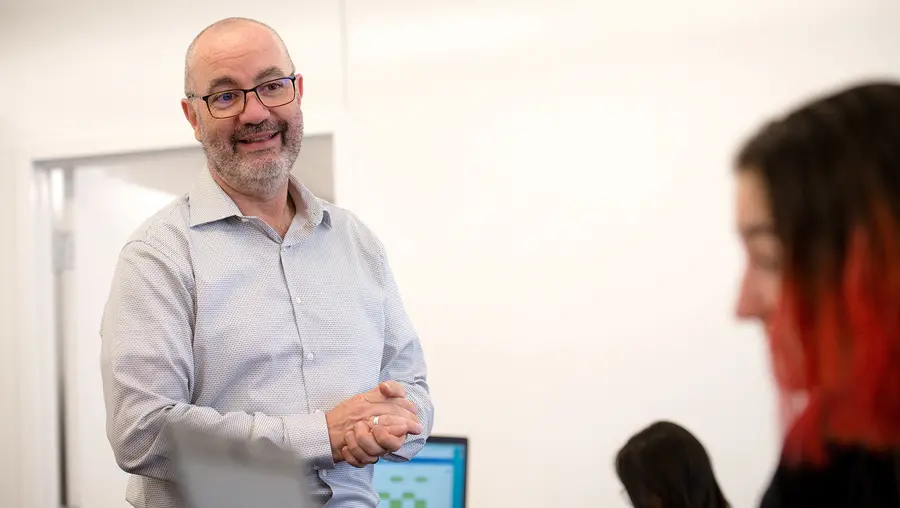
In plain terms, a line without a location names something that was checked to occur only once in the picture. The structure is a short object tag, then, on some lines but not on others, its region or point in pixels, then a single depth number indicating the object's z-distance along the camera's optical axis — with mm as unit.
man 1662
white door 3795
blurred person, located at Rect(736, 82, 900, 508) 826
